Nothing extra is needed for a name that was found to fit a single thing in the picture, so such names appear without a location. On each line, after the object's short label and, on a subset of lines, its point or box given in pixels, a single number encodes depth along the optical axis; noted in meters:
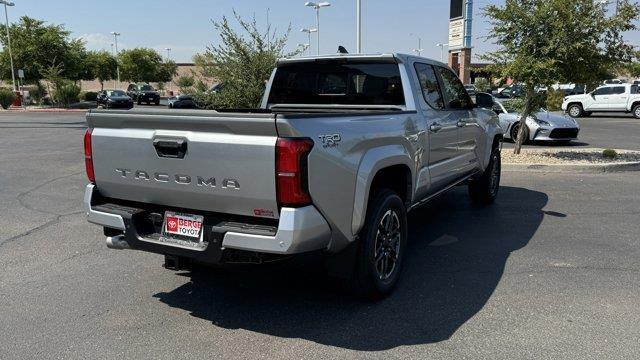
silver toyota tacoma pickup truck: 3.25
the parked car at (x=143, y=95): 45.31
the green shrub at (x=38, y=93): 46.25
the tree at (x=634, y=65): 10.88
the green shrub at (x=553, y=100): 12.05
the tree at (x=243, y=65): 15.51
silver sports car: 14.70
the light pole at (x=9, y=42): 43.03
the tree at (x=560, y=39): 10.66
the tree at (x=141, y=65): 69.12
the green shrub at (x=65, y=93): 41.78
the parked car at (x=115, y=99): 38.85
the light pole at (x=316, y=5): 34.03
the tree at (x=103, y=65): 61.03
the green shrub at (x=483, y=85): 14.18
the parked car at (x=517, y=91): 12.04
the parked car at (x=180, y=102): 28.17
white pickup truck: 27.00
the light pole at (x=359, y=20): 24.19
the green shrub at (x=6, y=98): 39.12
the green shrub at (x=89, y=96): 52.78
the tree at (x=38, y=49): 44.00
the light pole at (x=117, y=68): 66.81
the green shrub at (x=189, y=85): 19.05
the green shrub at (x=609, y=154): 11.42
